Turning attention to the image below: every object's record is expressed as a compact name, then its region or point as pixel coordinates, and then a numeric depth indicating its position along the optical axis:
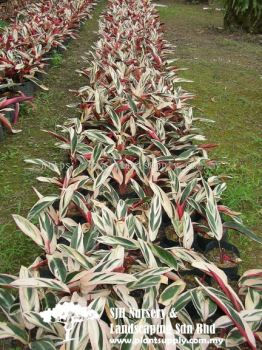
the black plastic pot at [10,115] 3.43
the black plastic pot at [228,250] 1.77
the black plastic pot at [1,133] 3.27
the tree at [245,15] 7.03
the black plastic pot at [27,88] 3.95
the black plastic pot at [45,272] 1.63
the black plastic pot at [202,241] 1.94
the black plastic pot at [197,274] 1.69
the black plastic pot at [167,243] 1.91
